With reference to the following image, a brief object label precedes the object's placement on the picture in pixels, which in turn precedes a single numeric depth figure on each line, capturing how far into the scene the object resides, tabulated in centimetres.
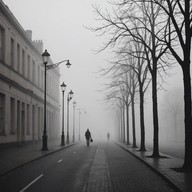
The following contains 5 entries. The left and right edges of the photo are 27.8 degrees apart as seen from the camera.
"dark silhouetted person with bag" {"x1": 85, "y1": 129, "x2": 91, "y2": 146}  4483
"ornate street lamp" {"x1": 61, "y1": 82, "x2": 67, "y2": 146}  4038
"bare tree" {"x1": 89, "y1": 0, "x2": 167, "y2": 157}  2221
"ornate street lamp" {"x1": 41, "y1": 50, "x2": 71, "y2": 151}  2917
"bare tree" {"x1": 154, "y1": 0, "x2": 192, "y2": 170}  1485
